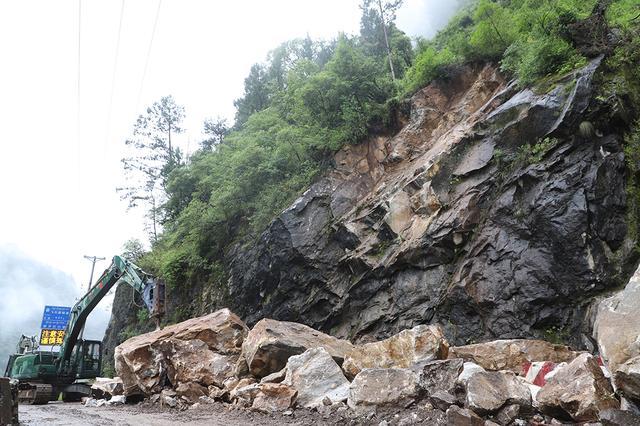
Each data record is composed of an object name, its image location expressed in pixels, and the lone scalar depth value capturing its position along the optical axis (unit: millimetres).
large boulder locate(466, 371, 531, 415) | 5211
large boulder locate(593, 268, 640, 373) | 4332
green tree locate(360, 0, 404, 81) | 31672
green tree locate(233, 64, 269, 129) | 36125
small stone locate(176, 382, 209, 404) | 9906
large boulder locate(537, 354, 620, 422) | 4676
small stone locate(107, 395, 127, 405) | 11414
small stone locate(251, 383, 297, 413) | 7652
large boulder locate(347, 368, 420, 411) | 6264
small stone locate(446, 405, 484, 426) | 4918
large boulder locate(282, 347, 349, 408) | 7508
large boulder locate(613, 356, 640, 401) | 4078
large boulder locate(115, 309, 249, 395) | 10539
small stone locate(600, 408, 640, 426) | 4066
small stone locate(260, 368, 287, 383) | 8645
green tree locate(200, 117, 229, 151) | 35062
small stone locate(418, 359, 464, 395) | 6078
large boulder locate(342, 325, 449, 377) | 7719
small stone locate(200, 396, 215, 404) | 9430
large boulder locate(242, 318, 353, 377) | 9469
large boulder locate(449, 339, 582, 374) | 7602
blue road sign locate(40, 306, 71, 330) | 27136
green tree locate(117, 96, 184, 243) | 31969
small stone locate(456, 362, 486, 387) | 5719
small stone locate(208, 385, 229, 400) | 9370
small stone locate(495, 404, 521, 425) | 5066
